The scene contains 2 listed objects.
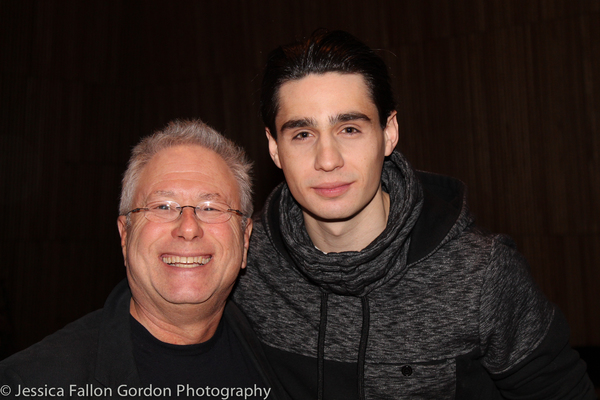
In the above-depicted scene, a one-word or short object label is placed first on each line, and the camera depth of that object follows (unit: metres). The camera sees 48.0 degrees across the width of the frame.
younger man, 0.86
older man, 0.79
